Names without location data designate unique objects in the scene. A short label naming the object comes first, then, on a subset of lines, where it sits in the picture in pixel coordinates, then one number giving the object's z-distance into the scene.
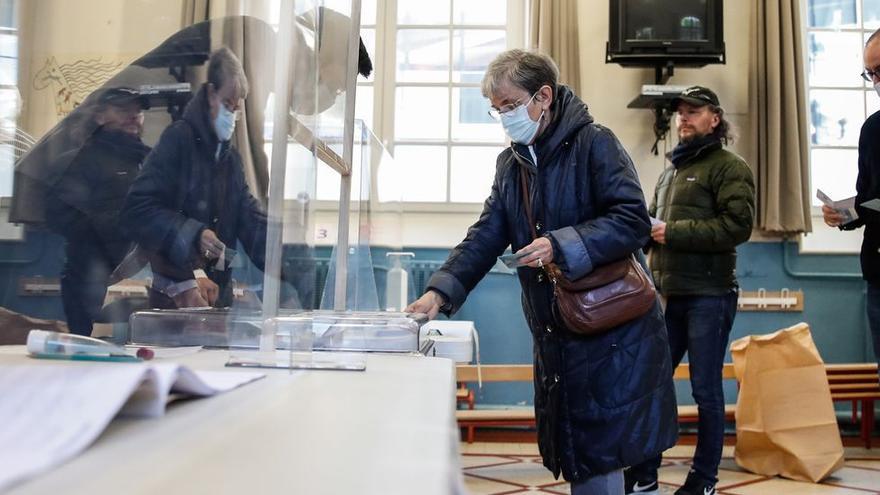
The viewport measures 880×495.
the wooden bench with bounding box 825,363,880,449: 3.43
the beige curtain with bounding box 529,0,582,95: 4.02
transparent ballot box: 0.90
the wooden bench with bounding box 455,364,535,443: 3.39
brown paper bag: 2.91
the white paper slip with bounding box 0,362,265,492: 0.35
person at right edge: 2.03
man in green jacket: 2.39
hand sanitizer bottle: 3.08
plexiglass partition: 0.85
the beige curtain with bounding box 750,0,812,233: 3.87
